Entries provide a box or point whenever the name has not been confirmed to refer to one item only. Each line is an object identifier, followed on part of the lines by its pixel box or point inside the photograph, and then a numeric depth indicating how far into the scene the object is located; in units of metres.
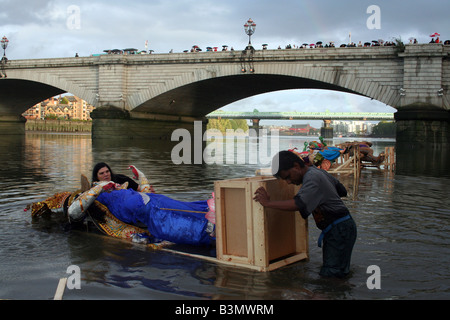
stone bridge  30.25
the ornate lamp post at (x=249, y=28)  36.53
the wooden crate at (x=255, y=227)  4.89
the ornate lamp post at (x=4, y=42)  47.53
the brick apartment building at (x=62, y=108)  133.19
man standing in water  4.58
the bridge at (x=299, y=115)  99.43
